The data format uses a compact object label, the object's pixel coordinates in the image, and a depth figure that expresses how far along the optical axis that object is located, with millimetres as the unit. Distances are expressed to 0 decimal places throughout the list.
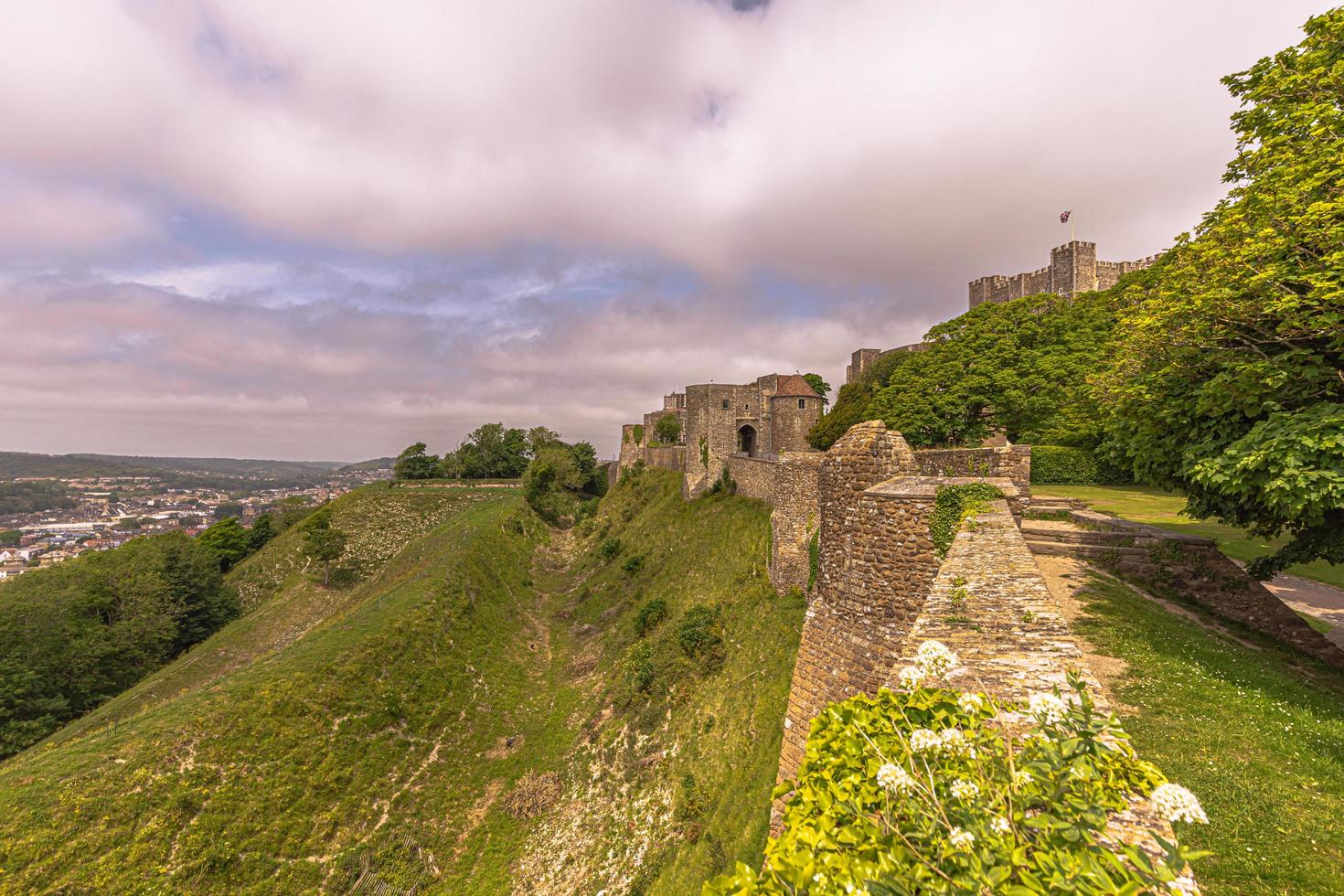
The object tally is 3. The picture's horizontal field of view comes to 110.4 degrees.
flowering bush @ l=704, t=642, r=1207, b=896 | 1927
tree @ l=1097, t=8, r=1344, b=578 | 6320
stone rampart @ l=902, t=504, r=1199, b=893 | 4117
